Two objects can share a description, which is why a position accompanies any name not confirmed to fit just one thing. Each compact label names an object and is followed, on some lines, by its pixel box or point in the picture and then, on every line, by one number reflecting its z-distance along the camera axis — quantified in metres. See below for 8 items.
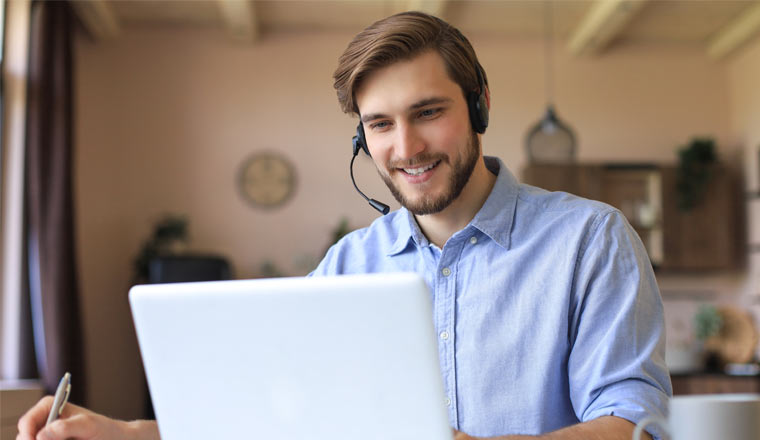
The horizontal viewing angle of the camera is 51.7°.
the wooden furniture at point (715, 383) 4.91
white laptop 0.81
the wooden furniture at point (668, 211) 5.55
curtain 4.38
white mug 0.87
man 1.19
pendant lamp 4.52
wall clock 5.66
